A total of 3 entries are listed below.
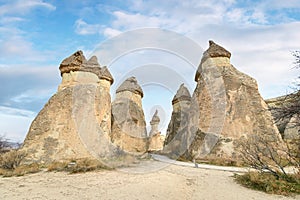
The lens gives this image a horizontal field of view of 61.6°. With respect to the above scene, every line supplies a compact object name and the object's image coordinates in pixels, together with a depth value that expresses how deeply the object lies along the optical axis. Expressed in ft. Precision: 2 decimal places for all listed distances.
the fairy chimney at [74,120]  29.09
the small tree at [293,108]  13.85
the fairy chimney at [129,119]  45.32
